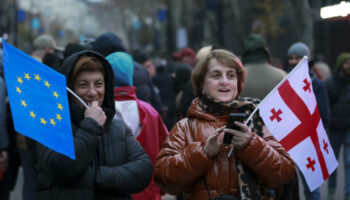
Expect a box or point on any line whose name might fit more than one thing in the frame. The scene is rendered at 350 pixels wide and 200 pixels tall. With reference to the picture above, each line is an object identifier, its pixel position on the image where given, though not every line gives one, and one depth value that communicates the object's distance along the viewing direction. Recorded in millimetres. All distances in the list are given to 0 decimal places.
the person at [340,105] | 15965
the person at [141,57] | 19736
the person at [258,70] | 11717
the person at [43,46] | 14725
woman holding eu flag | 7003
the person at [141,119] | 9648
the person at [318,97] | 13544
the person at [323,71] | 23346
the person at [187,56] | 22117
